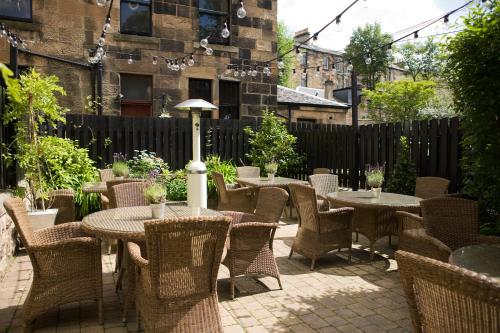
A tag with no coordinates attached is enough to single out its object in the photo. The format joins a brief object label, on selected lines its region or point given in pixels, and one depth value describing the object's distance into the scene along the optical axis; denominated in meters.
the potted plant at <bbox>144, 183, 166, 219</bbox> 3.55
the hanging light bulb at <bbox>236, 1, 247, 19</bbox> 5.83
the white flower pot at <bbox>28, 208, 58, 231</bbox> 5.01
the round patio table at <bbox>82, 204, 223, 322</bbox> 3.13
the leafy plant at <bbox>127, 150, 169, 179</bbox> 8.28
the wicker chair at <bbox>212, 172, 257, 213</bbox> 6.63
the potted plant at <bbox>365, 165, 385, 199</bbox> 5.31
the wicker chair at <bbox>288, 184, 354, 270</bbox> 4.78
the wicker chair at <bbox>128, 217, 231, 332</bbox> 2.60
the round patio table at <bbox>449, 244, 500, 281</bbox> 2.32
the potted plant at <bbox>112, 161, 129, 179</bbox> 6.83
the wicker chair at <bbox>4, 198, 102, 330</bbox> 3.15
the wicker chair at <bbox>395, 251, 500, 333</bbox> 1.47
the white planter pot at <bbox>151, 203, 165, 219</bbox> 3.63
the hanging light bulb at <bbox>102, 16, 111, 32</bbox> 7.40
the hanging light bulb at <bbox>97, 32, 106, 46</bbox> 8.94
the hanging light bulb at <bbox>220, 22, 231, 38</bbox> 7.30
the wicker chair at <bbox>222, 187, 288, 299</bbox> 3.88
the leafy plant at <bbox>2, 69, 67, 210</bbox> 5.41
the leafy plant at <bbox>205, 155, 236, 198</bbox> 8.52
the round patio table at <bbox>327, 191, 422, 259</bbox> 4.79
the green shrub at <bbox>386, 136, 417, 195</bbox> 6.88
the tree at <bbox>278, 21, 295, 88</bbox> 34.22
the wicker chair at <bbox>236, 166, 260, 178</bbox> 8.36
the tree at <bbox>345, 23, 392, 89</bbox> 33.78
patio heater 4.36
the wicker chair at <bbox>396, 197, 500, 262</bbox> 3.67
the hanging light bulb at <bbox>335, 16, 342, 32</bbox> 6.08
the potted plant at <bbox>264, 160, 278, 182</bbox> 7.55
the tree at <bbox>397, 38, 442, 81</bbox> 34.34
